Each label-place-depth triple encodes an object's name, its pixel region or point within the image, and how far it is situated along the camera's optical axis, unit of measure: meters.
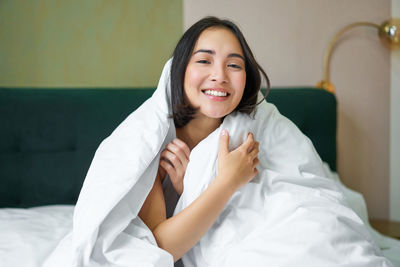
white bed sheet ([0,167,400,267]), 1.06
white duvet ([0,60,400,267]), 0.90
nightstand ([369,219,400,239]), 2.05
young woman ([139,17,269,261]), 0.99
